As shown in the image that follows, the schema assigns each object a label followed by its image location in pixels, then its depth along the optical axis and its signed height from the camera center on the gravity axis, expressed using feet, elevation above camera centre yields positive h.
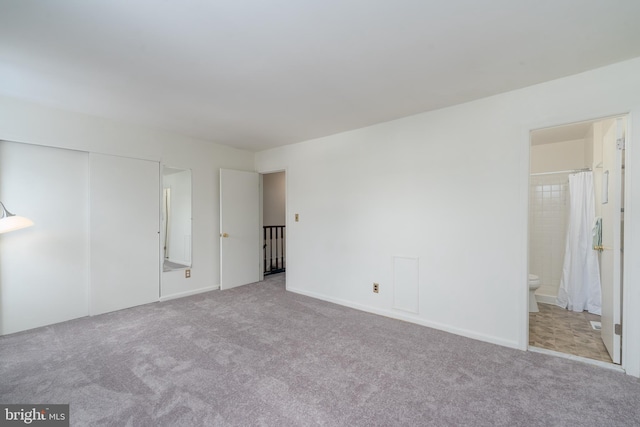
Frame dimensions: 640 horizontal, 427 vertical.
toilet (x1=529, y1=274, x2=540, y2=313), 11.16 -3.35
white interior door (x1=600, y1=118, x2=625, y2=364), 7.16 -0.88
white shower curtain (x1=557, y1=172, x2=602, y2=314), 11.36 -1.89
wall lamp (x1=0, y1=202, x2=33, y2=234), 7.80 -0.31
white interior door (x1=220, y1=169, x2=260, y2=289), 14.69 -0.88
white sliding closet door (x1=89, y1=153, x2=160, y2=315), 10.89 -0.85
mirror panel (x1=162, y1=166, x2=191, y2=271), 12.98 -0.28
